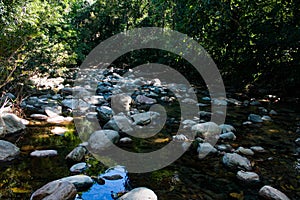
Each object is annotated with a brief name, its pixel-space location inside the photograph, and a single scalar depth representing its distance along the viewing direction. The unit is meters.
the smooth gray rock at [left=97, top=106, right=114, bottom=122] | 4.10
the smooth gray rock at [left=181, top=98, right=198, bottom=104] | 5.70
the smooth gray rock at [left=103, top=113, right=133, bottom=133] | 3.51
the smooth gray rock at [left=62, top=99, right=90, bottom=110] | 4.91
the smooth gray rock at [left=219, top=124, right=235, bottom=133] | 3.59
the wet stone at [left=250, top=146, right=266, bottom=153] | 3.00
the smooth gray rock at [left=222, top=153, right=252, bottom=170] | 2.53
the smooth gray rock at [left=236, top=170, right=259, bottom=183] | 2.27
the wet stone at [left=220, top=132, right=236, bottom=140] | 3.37
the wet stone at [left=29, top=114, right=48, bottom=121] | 4.01
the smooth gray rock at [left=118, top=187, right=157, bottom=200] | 1.82
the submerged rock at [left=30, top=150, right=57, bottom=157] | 2.62
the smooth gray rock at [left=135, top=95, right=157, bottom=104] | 5.68
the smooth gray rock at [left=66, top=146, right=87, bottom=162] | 2.57
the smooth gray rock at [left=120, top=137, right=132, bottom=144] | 3.13
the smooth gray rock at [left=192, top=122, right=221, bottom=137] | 3.42
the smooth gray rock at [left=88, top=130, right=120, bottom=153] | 2.88
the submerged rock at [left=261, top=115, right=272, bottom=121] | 4.41
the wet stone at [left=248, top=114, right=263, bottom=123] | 4.29
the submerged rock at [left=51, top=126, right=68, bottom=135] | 3.41
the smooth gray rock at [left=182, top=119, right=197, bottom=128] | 3.90
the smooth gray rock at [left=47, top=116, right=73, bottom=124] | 3.93
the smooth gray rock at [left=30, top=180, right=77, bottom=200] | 1.78
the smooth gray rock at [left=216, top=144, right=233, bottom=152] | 2.97
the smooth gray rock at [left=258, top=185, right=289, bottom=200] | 1.94
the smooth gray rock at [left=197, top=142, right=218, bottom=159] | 2.84
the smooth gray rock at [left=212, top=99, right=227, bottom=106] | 5.54
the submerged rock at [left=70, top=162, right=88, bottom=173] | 2.34
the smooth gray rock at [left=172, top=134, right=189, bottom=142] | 3.32
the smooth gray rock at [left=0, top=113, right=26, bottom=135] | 3.25
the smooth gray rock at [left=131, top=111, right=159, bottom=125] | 3.93
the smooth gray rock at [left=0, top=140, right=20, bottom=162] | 2.48
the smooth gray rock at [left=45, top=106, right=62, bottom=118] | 4.19
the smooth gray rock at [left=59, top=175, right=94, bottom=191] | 2.02
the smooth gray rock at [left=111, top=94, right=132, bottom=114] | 4.76
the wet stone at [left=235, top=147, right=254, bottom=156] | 2.89
